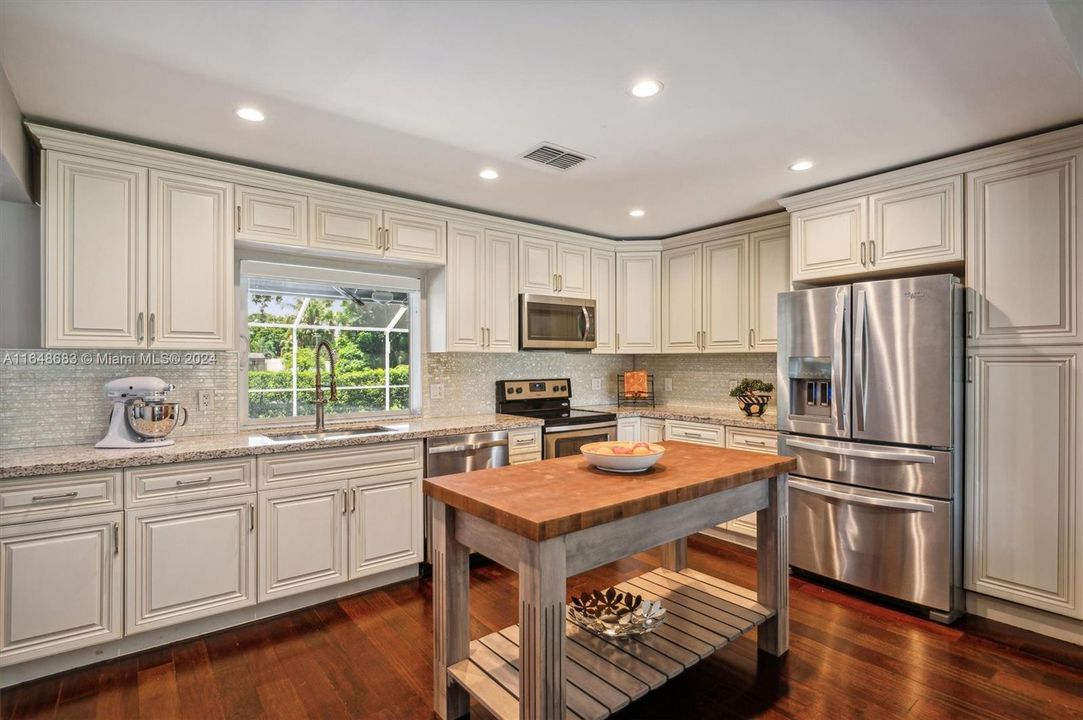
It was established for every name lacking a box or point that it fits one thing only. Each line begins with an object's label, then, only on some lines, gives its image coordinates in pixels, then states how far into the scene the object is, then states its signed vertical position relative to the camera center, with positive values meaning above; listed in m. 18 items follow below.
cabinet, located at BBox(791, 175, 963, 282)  2.98 +0.75
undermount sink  3.09 -0.44
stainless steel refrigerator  2.82 -0.42
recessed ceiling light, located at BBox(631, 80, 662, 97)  2.21 +1.11
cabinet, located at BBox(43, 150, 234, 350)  2.55 +0.51
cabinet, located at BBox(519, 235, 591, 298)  4.32 +0.75
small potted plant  4.16 -0.28
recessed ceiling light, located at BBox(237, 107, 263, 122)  2.45 +1.11
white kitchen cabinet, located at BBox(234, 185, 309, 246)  3.04 +0.82
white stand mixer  2.66 -0.27
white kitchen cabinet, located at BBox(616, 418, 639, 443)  4.45 -0.57
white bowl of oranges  2.13 -0.38
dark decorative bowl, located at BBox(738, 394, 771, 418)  4.15 -0.35
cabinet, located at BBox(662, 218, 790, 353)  4.10 +0.54
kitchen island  1.63 -0.70
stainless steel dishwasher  3.39 -0.60
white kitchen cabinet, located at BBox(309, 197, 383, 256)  3.29 +0.82
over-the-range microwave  4.26 +0.30
